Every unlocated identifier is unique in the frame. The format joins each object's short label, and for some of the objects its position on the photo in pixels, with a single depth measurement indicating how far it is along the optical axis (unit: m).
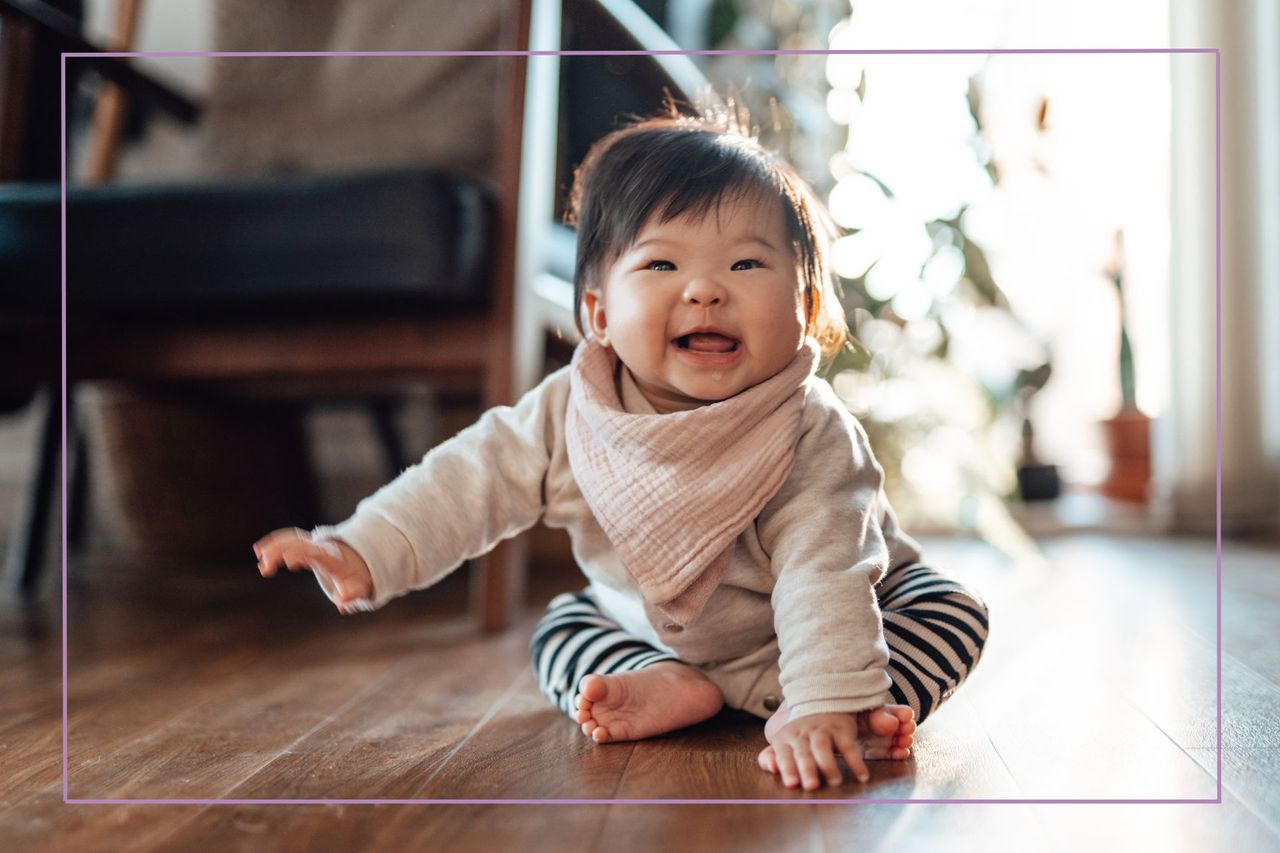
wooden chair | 0.99
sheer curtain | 1.78
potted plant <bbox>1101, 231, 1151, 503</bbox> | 1.87
